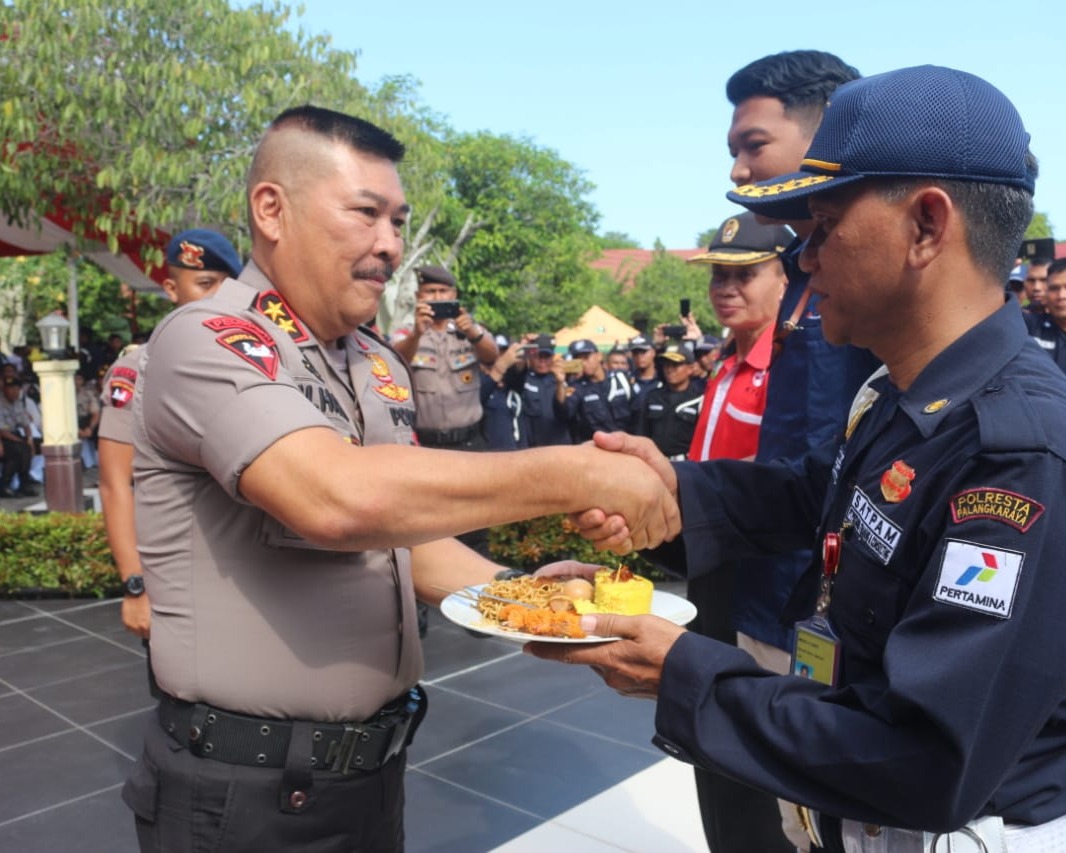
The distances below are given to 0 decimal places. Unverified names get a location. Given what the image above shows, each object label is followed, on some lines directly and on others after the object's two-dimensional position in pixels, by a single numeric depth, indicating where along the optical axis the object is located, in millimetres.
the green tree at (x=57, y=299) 26031
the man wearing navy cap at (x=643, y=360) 12481
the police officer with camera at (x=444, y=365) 7461
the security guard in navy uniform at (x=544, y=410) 11656
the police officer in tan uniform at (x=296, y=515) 1698
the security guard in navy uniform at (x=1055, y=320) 6676
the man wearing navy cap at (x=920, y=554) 1209
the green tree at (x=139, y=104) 9633
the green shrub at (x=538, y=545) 8312
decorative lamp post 10211
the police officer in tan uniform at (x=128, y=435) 3602
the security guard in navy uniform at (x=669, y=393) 9473
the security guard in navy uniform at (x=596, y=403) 11727
